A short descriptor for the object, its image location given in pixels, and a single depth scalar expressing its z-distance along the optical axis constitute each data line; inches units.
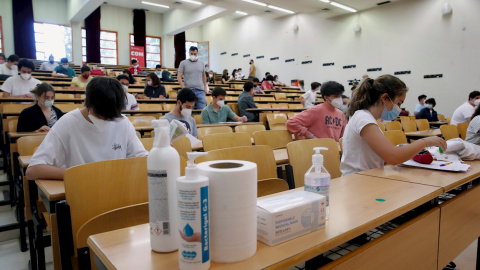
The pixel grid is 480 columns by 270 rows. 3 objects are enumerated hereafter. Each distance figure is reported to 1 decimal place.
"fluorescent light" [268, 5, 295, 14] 463.0
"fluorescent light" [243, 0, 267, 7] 415.8
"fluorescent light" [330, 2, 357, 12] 409.4
